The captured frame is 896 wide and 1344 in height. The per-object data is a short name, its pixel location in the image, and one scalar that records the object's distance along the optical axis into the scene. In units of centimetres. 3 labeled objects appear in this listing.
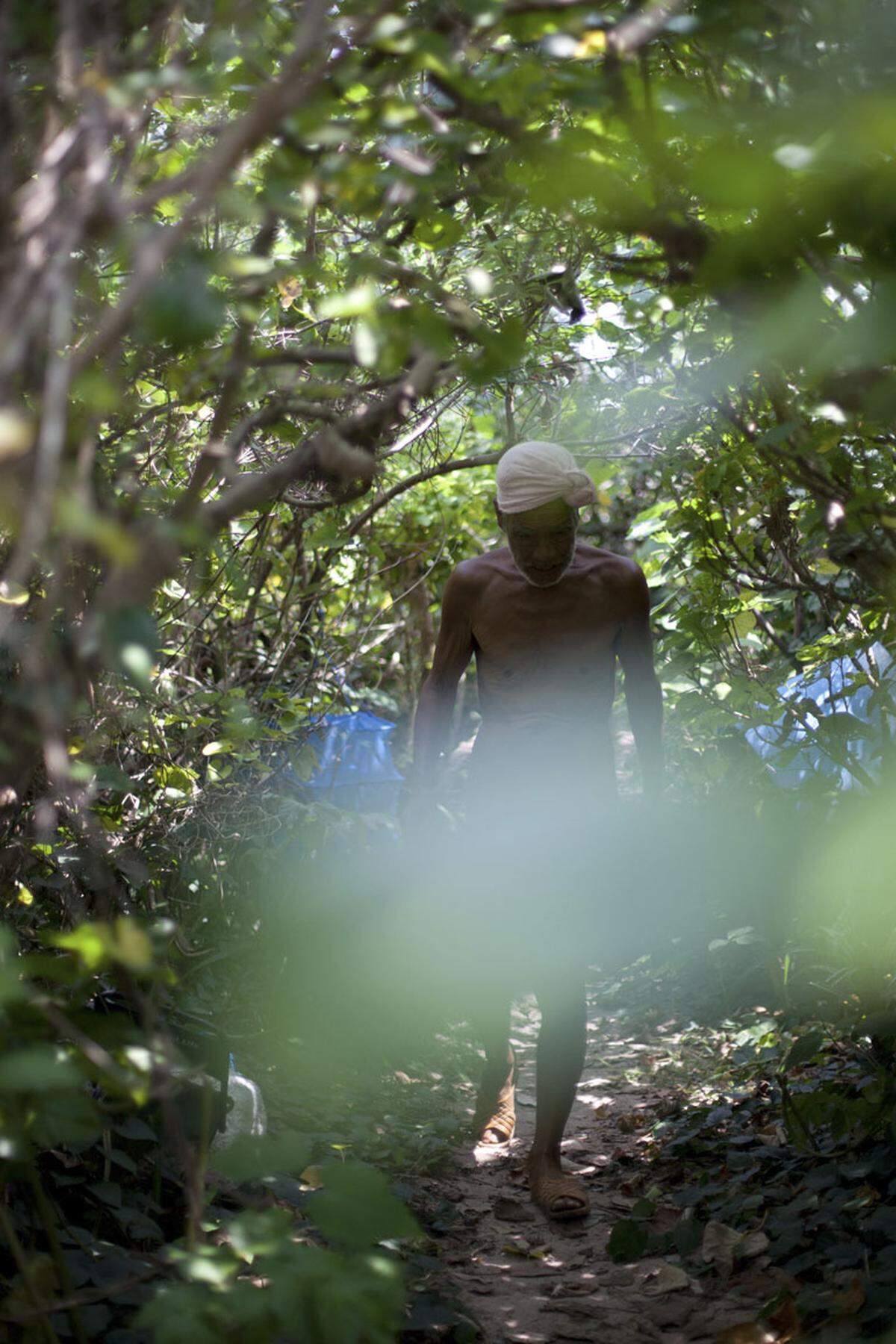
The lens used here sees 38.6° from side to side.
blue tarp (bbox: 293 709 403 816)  628
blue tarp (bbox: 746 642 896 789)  319
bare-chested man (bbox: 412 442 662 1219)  369
